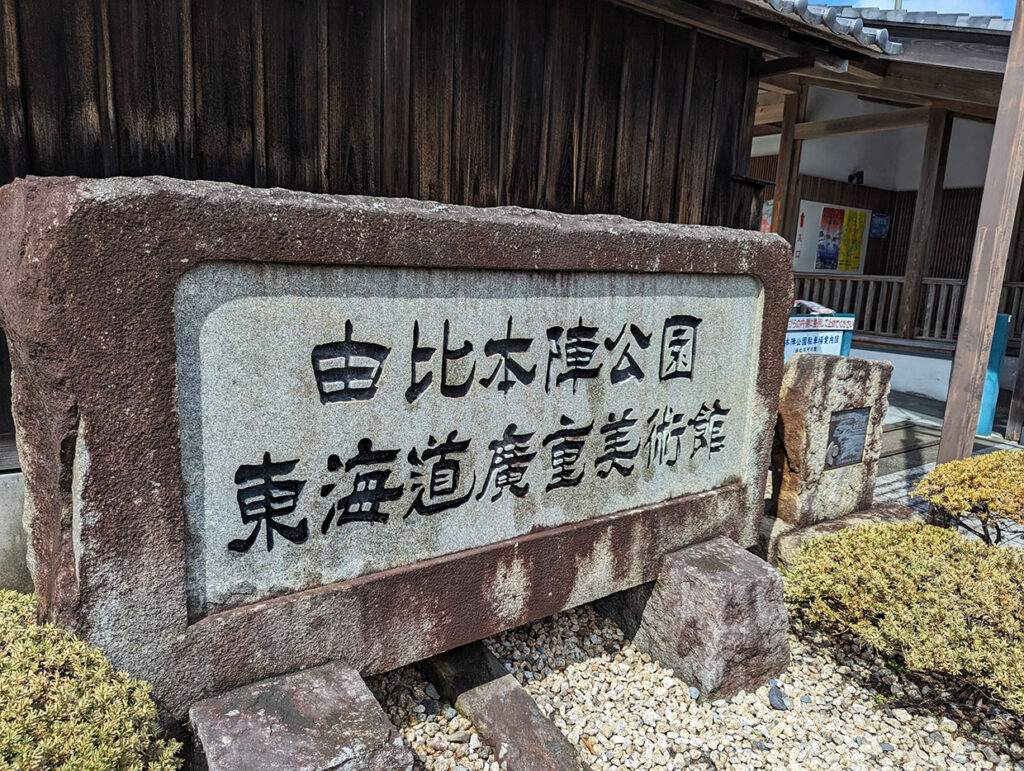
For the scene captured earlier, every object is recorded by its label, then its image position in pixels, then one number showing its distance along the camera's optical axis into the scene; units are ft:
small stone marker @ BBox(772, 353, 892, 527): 13.00
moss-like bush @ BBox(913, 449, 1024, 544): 11.51
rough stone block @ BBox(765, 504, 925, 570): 12.58
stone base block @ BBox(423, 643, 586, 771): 8.00
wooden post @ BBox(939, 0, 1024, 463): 14.08
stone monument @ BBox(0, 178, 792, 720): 5.63
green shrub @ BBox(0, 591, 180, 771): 4.63
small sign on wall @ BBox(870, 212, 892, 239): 39.12
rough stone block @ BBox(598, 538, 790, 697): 9.53
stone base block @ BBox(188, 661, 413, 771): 5.69
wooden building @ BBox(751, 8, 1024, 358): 18.94
